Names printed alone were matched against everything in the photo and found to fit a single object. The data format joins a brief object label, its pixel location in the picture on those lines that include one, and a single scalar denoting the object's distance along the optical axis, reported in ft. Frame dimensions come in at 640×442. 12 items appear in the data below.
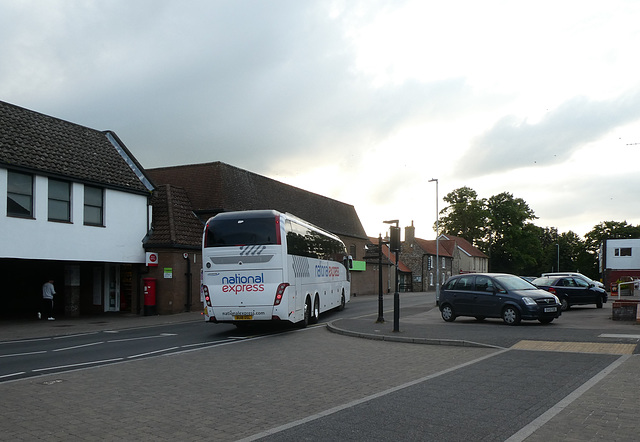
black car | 84.89
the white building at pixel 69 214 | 70.69
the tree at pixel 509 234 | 263.49
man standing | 77.10
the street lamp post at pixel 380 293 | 59.88
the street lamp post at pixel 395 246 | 51.81
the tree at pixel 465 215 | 273.95
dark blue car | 56.90
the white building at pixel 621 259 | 186.19
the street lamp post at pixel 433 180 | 143.74
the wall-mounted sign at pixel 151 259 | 87.30
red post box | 85.05
